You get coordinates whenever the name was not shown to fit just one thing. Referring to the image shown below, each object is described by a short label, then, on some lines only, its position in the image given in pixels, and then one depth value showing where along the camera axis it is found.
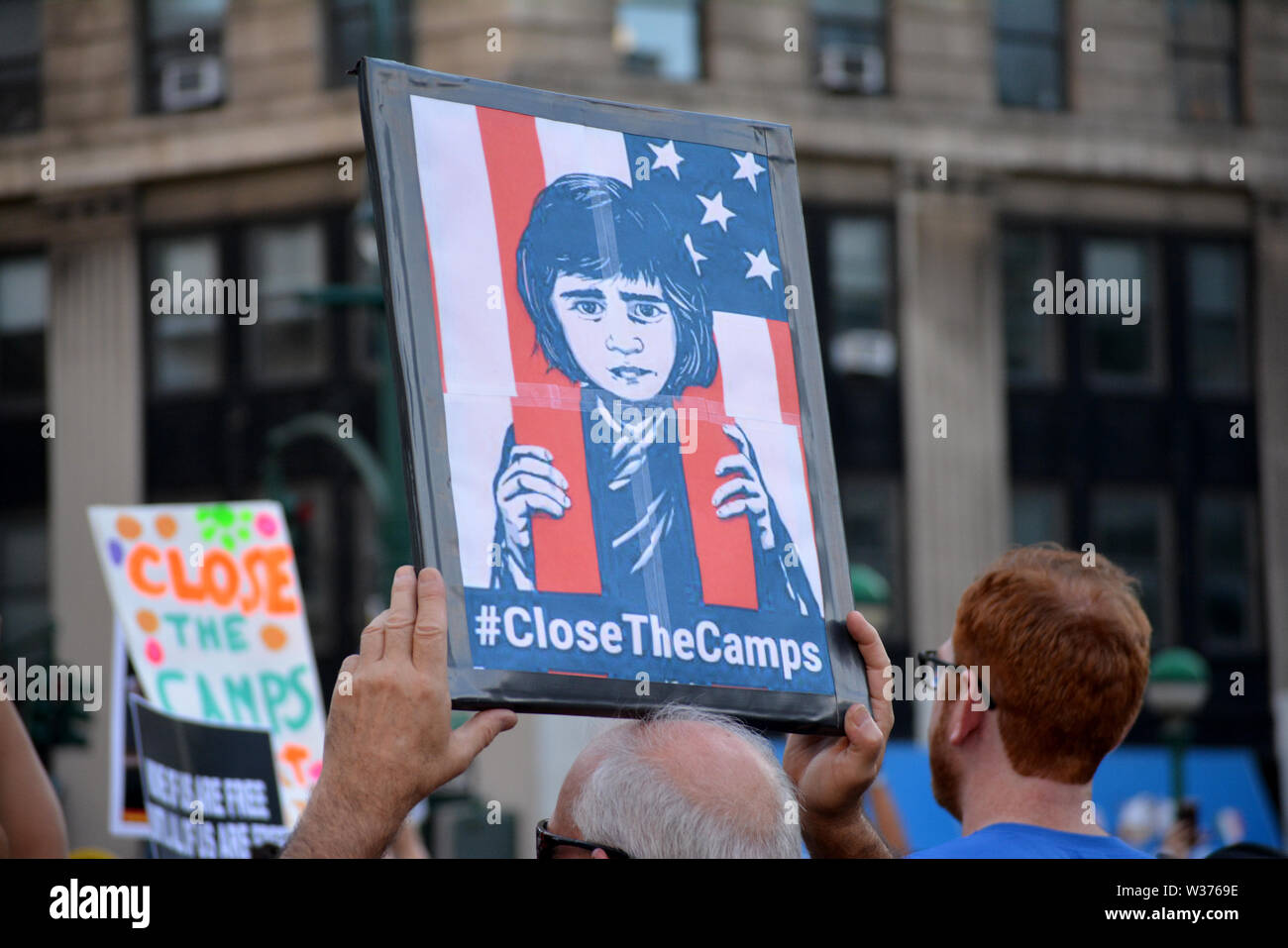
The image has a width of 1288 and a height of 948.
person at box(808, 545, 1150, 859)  2.83
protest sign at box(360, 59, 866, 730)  2.52
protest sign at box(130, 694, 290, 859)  4.47
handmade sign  4.96
